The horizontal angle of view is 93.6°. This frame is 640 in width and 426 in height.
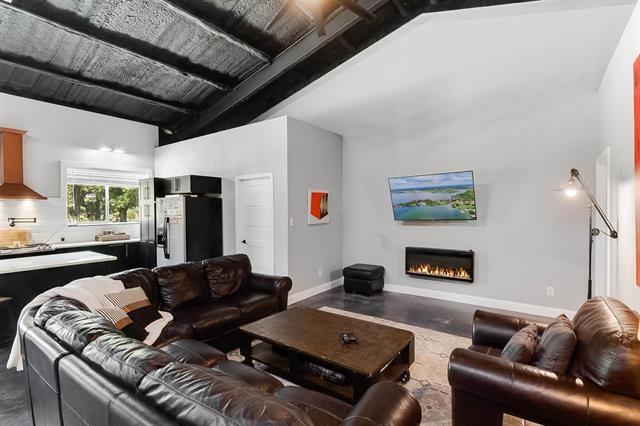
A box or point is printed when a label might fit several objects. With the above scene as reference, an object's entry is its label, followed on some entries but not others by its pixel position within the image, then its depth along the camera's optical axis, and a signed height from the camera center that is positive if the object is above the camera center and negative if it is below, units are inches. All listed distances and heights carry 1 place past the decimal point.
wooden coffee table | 83.1 -41.4
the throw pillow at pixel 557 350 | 63.6 -31.1
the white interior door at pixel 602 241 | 130.2 -16.0
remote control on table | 93.2 -39.8
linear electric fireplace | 189.2 -35.8
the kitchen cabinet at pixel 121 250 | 218.4 -27.6
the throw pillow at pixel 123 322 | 90.0 -32.9
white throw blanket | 80.0 -25.3
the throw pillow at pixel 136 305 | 101.3 -31.5
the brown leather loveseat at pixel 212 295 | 115.9 -37.9
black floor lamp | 116.4 +7.1
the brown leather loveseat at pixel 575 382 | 54.4 -34.7
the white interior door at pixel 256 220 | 206.4 -5.3
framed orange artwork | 211.3 +4.0
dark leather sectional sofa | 38.9 -26.6
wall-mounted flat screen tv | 181.9 +8.3
